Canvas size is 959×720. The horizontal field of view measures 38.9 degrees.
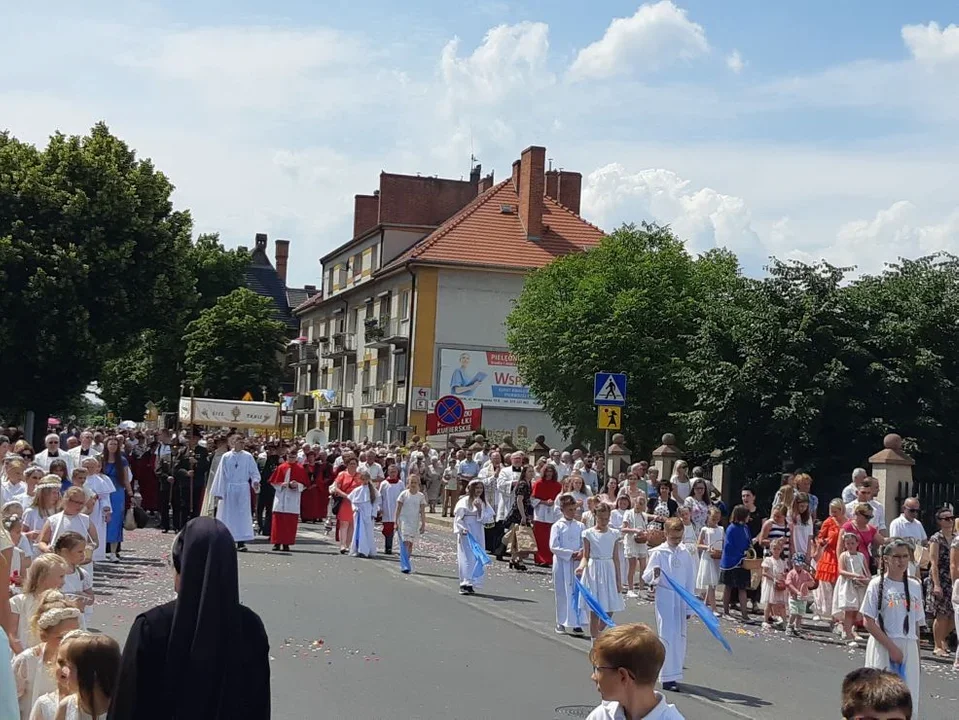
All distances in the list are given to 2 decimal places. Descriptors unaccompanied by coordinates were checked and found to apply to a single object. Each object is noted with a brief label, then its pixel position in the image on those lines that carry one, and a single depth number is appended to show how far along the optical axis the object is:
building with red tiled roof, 59.75
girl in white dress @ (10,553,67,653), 8.07
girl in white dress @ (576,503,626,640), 14.70
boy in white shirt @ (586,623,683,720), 4.52
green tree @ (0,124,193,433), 38.72
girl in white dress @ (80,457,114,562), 17.31
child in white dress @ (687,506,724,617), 18.61
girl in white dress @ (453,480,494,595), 19.56
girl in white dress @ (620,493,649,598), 21.08
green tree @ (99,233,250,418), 81.62
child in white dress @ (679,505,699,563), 19.59
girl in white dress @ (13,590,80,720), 6.46
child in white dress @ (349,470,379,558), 24.58
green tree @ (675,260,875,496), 26.38
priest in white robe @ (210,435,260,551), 24.06
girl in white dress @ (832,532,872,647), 16.14
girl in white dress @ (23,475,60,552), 12.89
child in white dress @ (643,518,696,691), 12.33
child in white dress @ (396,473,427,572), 22.83
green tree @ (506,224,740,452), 43.50
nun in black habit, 4.32
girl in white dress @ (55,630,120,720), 5.41
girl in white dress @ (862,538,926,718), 9.98
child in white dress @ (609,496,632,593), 21.19
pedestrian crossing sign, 21.97
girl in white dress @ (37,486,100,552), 12.49
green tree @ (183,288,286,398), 78.62
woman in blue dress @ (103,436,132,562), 21.33
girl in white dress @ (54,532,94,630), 9.45
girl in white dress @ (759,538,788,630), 17.69
